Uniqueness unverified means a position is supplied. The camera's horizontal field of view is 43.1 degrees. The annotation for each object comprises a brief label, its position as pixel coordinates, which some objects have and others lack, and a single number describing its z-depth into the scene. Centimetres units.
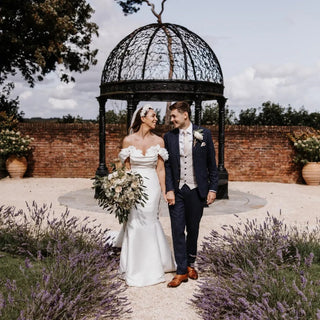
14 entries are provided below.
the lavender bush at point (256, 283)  326
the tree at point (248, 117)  2009
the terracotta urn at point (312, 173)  1370
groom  467
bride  480
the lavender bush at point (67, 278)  327
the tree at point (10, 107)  1694
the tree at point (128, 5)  1948
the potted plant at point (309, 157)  1365
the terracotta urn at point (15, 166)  1434
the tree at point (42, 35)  1557
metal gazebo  885
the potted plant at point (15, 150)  1403
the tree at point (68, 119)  1745
